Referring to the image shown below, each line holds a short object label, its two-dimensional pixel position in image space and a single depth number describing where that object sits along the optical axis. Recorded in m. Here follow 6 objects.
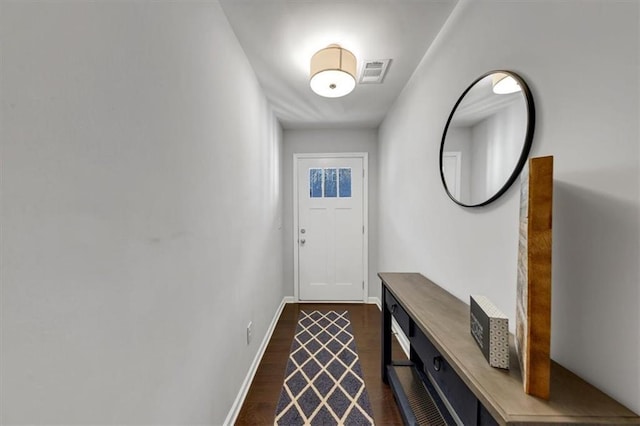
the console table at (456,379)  0.65
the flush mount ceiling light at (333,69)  1.72
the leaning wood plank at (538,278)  0.68
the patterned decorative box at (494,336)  0.82
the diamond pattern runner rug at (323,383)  1.64
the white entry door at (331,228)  3.51
